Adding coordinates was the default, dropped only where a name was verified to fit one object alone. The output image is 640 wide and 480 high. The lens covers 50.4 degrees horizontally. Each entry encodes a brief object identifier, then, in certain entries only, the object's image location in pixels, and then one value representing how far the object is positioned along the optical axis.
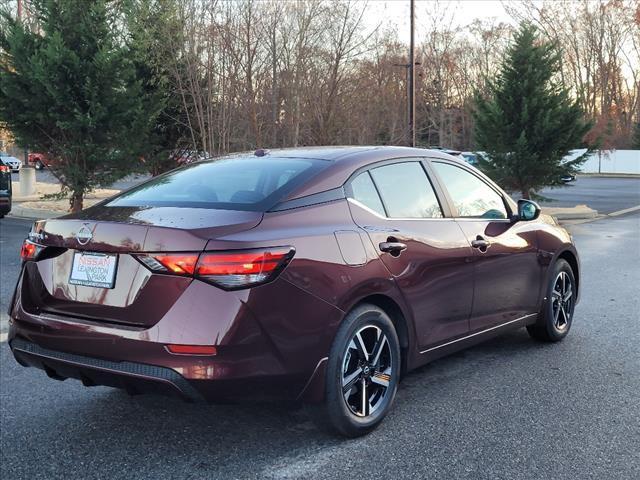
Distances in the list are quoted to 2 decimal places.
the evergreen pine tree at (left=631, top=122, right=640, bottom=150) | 53.91
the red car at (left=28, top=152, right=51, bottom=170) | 16.31
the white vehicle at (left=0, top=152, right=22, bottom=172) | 41.99
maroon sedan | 3.12
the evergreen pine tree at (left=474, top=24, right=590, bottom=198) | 17.25
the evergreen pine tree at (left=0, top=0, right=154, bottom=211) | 15.02
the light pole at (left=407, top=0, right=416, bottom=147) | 20.01
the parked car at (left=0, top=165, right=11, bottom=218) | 14.85
